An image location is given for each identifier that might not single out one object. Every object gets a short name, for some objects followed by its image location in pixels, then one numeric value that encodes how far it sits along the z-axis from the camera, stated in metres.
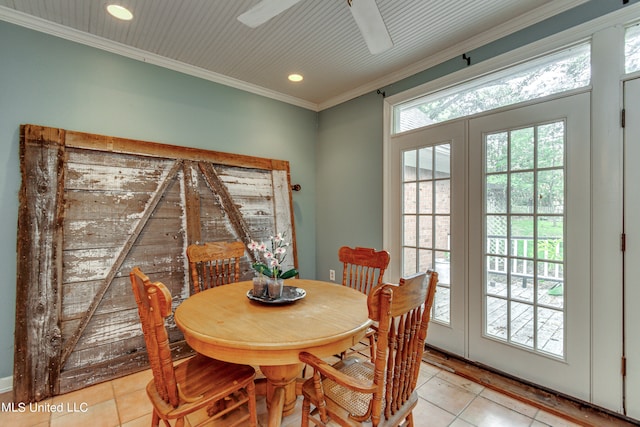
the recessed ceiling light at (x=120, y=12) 2.08
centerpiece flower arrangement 1.74
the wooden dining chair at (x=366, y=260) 2.22
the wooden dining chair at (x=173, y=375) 1.18
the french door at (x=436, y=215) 2.60
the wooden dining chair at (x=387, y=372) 1.10
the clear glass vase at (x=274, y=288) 1.76
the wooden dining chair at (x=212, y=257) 2.25
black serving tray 1.70
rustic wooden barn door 2.08
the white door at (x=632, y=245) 1.79
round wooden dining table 1.27
